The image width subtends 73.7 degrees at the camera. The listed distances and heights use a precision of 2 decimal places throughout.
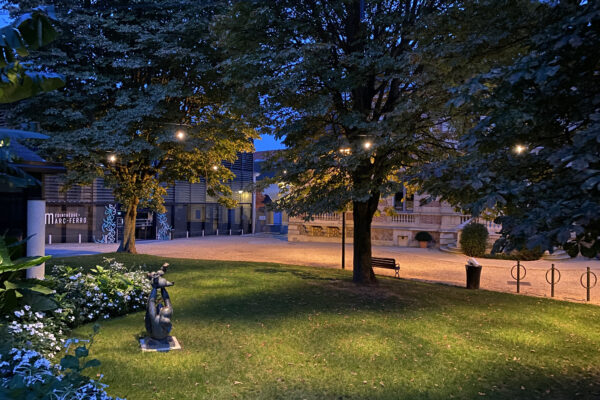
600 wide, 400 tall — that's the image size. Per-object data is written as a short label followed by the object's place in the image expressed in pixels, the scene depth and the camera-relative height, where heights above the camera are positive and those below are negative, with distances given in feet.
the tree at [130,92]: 48.55 +15.74
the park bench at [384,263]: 49.32 -6.49
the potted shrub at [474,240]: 78.54 -5.45
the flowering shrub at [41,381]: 9.32 -4.55
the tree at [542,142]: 12.62 +3.12
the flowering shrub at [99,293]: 26.21 -6.02
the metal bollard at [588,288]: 40.11 -7.56
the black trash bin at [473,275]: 43.80 -6.86
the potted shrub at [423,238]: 94.43 -6.24
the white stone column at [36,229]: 29.81 -1.68
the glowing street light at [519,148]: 19.58 +3.22
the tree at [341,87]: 30.96 +10.74
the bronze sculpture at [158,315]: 22.06 -5.90
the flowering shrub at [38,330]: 17.66 -5.98
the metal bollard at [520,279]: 43.88 -8.62
